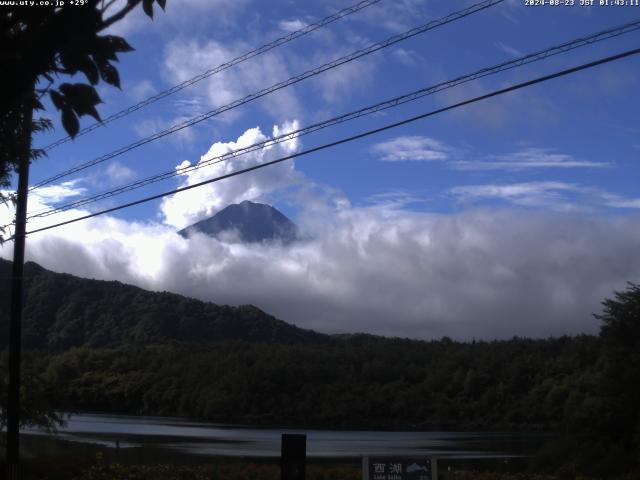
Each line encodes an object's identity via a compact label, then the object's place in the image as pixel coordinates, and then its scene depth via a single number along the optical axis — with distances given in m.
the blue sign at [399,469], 10.73
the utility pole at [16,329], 17.42
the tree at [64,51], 4.64
